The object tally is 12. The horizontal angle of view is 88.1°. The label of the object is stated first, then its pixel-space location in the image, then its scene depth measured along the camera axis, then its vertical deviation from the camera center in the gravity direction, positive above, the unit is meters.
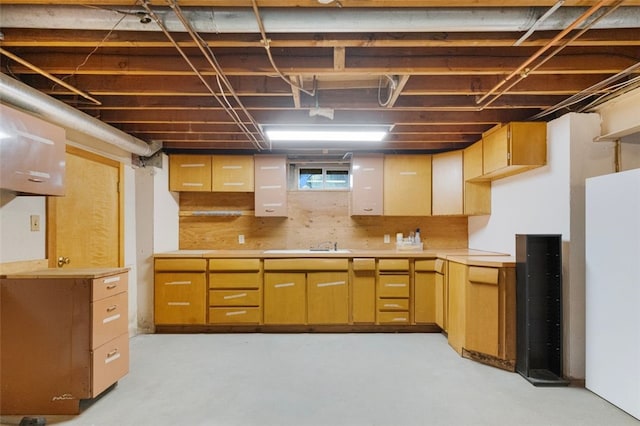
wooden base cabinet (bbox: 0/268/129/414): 2.13 -0.83
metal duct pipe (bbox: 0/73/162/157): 2.02 +0.74
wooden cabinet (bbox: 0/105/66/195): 1.92 +0.38
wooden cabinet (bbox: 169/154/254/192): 4.09 +0.52
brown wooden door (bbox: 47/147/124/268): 2.72 +0.00
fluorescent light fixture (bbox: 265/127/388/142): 3.06 +0.78
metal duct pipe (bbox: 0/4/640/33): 1.57 +0.94
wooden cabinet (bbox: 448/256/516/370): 2.82 -0.83
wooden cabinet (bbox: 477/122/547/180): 2.84 +0.62
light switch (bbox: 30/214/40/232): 2.43 -0.05
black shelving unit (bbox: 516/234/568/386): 2.65 -0.74
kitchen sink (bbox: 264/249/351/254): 3.90 -0.44
